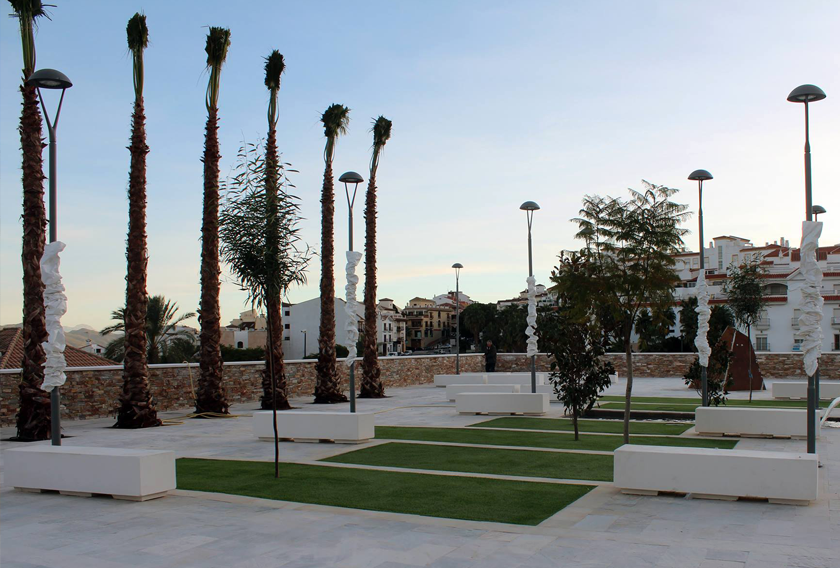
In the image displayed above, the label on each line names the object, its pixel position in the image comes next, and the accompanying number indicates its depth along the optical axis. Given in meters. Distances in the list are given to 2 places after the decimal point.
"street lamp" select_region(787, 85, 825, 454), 9.55
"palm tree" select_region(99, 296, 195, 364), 44.03
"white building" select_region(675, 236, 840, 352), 64.25
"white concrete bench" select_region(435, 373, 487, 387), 28.17
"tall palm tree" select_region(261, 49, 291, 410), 21.86
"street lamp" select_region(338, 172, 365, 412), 14.80
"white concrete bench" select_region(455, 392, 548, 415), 19.80
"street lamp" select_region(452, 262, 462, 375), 37.07
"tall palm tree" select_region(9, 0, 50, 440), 15.45
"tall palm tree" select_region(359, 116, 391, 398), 27.17
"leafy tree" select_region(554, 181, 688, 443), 11.85
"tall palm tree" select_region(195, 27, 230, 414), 20.42
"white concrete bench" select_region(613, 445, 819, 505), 8.51
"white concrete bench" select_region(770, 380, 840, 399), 23.91
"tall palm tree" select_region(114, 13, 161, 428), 17.84
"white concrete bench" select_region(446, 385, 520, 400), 23.38
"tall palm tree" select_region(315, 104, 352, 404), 24.53
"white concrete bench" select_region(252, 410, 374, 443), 14.48
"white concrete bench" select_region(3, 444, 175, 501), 9.21
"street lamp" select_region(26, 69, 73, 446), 10.41
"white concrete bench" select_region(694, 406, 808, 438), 14.48
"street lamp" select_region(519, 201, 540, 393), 22.17
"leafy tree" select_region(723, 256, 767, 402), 37.41
